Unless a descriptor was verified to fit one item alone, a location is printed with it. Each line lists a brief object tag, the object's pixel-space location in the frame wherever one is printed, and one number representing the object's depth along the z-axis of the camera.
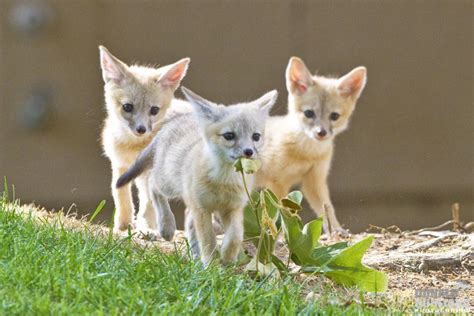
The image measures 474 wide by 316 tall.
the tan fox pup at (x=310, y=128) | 14.18
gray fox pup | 9.84
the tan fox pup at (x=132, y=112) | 12.32
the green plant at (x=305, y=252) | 9.32
